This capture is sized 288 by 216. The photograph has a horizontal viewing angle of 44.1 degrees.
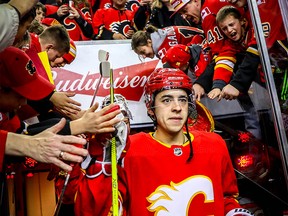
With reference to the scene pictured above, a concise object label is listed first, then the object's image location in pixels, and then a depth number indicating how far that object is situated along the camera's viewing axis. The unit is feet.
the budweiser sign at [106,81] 9.13
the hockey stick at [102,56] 5.66
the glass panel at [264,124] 6.74
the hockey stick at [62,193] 5.45
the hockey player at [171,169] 5.66
